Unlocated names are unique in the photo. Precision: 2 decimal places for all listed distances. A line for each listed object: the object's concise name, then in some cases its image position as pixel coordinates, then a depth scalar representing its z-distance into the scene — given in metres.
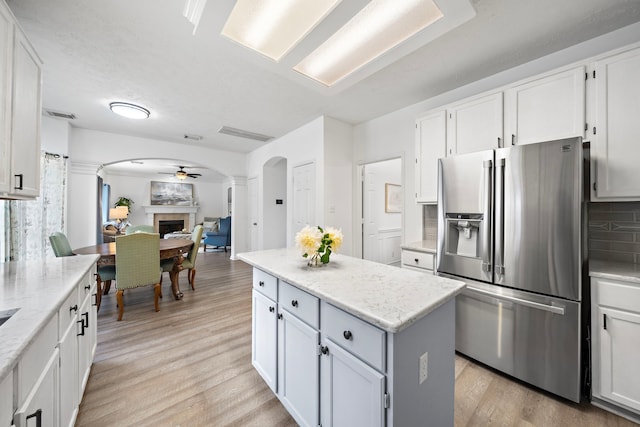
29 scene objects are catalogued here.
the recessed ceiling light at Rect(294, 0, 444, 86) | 1.75
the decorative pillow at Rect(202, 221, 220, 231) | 8.73
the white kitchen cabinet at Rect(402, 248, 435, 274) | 2.45
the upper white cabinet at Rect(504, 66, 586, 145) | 1.81
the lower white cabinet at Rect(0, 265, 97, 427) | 0.77
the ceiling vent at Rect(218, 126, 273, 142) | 4.40
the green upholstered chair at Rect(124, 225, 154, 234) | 4.42
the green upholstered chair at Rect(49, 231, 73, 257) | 2.72
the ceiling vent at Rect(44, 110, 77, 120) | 3.66
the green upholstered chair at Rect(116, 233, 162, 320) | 2.87
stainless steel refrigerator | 1.63
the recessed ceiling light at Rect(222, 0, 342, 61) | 1.74
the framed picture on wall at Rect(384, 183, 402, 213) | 5.22
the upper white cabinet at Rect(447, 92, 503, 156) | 2.21
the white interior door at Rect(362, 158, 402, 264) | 4.66
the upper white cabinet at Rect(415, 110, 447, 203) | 2.60
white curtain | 2.81
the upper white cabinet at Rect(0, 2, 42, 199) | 1.32
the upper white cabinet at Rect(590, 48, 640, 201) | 1.62
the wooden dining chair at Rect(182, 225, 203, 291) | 3.84
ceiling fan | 7.42
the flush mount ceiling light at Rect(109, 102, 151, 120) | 3.24
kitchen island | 0.96
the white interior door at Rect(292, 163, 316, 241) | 4.15
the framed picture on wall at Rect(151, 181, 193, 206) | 9.44
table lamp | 7.80
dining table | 3.18
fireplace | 9.66
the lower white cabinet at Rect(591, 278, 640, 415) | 1.50
